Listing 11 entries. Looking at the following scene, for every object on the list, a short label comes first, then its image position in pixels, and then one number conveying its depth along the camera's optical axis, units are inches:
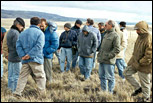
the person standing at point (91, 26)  307.1
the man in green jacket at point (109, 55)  208.7
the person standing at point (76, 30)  326.0
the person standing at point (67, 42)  307.1
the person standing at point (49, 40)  234.1
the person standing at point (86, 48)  270.7
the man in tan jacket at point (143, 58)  184.4
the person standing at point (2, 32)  249.9
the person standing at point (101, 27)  345.1
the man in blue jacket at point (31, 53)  194.1
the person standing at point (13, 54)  216.1
